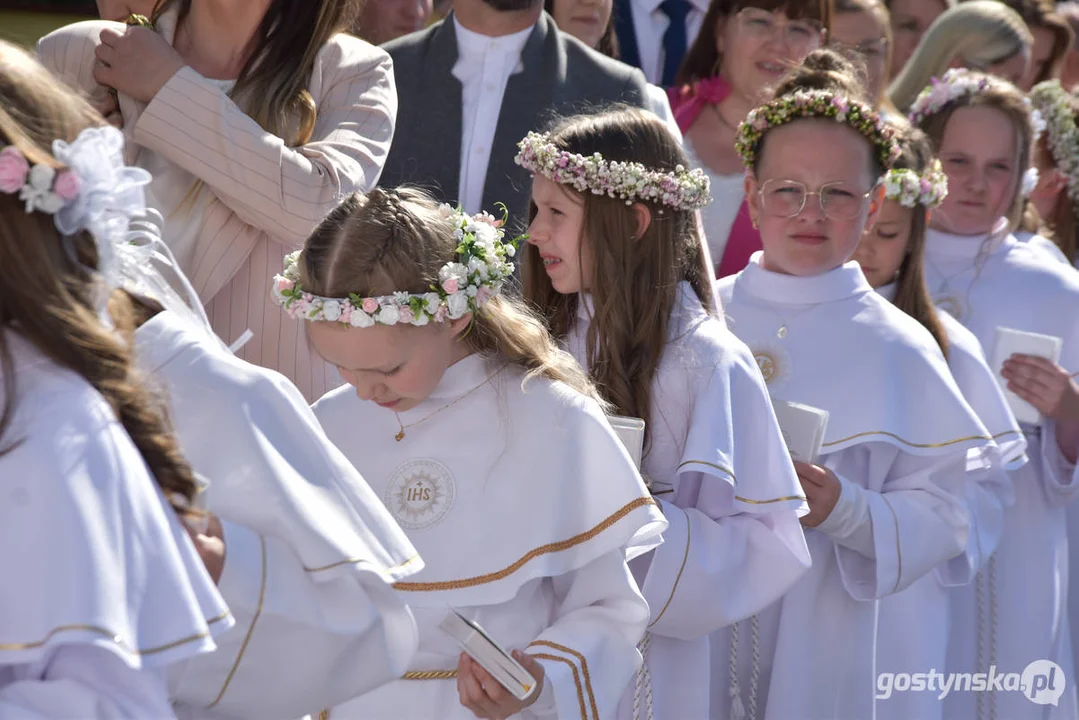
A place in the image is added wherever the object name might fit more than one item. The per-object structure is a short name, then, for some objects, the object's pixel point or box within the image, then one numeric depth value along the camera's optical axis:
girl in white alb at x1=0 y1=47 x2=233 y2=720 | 3.76
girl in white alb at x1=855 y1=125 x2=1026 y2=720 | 9.51
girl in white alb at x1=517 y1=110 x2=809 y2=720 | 7.43
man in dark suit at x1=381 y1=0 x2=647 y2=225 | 9.85
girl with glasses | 8.70
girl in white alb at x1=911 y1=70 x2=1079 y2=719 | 10.85
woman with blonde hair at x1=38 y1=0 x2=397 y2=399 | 7.33
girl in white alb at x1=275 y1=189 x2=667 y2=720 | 6.50
